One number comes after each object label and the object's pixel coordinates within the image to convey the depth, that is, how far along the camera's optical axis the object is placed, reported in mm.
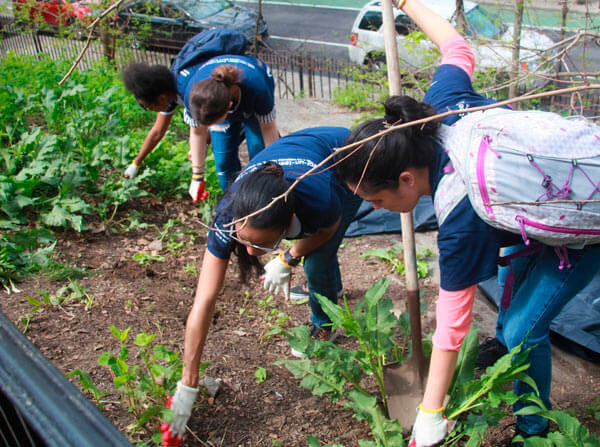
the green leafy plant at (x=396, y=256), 3588
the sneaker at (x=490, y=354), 2713
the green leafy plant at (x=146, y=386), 2055
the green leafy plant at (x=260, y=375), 2633
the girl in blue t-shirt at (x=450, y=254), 1610
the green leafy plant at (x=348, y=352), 2209
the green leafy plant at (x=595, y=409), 2391
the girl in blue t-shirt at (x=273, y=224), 1848
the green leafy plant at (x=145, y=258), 3539
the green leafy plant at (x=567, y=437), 1775
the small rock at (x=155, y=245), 3727
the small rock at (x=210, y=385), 2455
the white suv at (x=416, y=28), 5193
